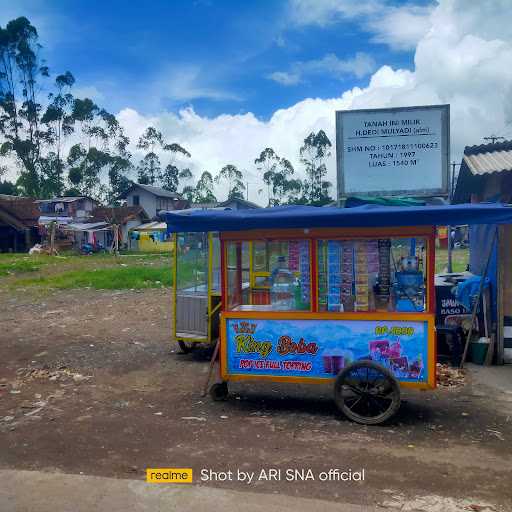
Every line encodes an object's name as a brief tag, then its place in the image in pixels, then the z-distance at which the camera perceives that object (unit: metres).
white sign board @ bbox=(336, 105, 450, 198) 8.45
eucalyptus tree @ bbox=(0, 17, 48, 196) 48.84
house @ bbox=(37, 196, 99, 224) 47.78
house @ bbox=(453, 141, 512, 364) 7.27
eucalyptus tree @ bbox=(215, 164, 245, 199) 62.16
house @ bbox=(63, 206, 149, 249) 42.53
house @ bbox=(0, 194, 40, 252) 40.09
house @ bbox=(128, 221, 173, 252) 43.59
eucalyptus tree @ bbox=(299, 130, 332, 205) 47.00
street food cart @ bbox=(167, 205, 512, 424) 5.05
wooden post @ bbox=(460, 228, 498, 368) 7.13
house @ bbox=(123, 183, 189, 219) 56.53
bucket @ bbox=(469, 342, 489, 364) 7.32
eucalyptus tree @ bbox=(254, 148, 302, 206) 52.31
